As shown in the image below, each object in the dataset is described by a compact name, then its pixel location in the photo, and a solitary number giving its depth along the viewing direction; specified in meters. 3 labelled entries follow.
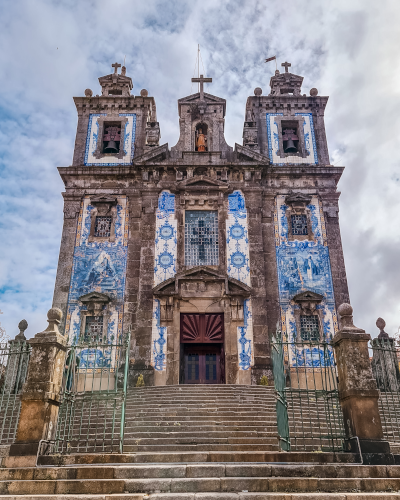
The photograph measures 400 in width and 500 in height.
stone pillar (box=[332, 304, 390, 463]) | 7.63
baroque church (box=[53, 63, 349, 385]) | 16.58
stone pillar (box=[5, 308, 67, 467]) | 7.54
